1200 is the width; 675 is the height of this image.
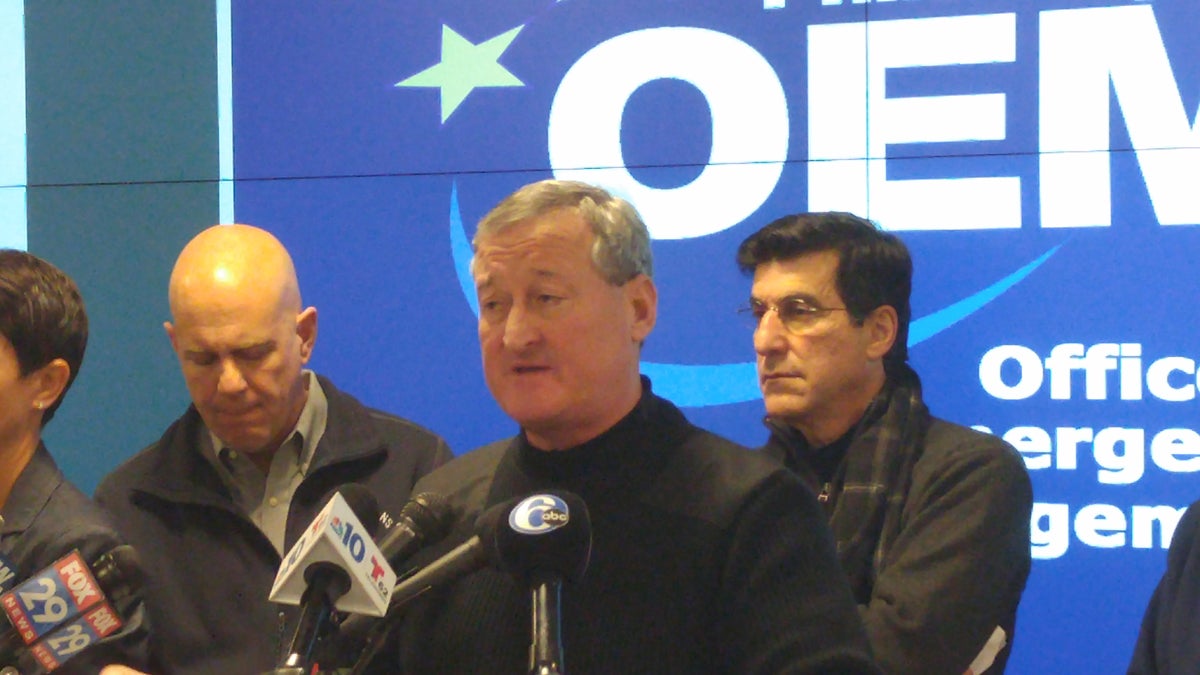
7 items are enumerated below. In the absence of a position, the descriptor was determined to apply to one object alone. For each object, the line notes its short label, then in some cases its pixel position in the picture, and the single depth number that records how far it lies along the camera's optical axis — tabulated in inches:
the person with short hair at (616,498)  109.6
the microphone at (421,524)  105.6
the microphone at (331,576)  100.7
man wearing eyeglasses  129.4
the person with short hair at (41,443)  123.3
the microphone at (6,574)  120.2
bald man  132.3
